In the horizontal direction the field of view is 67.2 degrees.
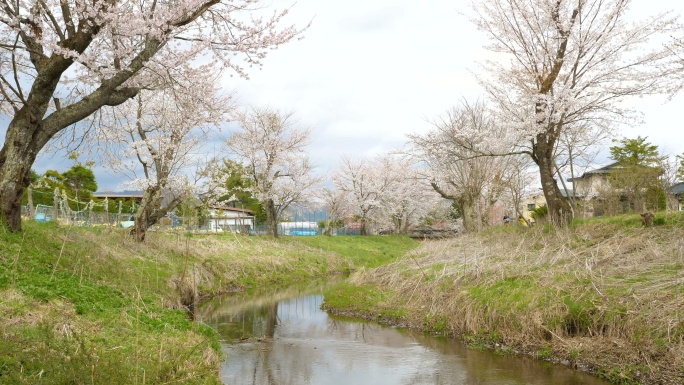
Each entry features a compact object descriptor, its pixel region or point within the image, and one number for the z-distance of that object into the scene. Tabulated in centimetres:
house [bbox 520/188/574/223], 3734
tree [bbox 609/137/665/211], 3012
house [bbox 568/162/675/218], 2945
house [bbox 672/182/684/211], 3528
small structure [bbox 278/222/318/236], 5030
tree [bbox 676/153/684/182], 3431
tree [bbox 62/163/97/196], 3781
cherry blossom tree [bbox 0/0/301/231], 1027
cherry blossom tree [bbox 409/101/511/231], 2397
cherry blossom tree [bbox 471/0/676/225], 1638
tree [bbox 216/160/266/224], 4935
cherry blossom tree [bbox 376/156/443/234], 4856
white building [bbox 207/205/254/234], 3127
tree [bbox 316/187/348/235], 4719
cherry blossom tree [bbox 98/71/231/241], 1981
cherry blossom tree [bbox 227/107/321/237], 3419
